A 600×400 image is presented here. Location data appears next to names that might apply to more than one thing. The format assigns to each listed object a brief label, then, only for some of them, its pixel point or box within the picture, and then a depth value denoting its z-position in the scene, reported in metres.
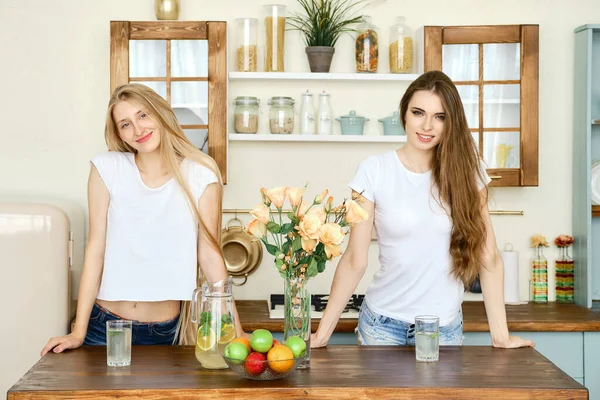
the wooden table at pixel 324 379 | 2.02
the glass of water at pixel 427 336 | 2.27
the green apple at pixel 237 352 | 2.06
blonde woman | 2.65
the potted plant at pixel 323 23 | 3.89
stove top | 3.61
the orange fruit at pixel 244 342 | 2.09
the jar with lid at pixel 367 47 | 3.91
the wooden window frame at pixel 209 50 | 3.72
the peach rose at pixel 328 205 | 2.12
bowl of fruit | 2.06
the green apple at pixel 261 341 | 2.07
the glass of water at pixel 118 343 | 2.22
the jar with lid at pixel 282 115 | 3.86
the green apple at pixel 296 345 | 2.12
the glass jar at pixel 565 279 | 4.04
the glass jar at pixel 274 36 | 3.87
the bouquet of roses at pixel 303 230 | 2.09
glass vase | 2.20
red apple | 2.06
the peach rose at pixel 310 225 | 2.08
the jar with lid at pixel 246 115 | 3.85
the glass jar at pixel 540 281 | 4.05
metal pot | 4.04
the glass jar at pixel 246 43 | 3.89
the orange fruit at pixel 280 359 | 2.06
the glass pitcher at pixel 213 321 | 2.18
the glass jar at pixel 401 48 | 3.90
